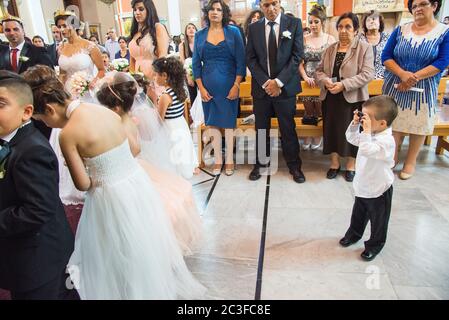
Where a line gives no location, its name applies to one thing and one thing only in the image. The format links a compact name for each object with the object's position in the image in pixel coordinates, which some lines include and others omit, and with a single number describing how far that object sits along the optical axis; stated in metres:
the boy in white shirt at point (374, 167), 1.90
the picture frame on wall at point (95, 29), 12.00
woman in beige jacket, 2.93
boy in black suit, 1.20
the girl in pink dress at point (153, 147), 2.03
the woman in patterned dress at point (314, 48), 3.54
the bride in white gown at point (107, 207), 1.38
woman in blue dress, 3.19
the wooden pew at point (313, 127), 3.47
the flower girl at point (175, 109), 2.73
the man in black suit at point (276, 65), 2.98
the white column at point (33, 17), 7.75
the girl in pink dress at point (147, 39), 3.00
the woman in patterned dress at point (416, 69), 2.83
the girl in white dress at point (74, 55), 3.09
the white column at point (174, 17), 12.80
